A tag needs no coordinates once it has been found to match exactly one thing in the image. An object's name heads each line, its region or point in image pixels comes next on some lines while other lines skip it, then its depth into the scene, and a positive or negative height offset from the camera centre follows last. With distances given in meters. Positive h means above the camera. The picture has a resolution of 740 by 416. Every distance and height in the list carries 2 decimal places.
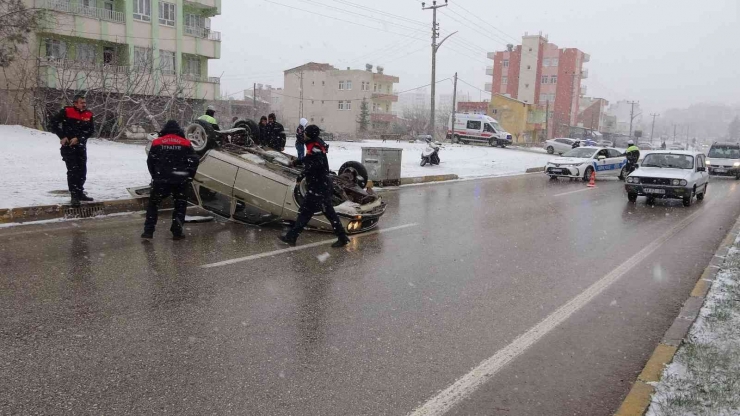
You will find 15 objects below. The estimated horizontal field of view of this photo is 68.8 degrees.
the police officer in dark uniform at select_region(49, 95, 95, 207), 8.95 -0.20
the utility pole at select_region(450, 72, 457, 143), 44.32 +0.55
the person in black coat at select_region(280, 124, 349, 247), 7.46 -0.69
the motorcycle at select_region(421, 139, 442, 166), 21.94 -0.56
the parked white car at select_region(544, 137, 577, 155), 42.00 -0.10
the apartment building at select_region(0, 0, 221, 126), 23.97 +5.29
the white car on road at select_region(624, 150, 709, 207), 13.56 -0.72
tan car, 8.16 -0.90
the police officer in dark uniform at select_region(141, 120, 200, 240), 7.42 -0.53
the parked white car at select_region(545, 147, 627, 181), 20.38 -0.70
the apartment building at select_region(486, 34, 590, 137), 89.25 +11.60
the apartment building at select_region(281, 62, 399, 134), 81.62 +6.23
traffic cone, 18.57 -1.28
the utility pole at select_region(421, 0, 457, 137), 33.56 +5.94
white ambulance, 44.31 +0.82
